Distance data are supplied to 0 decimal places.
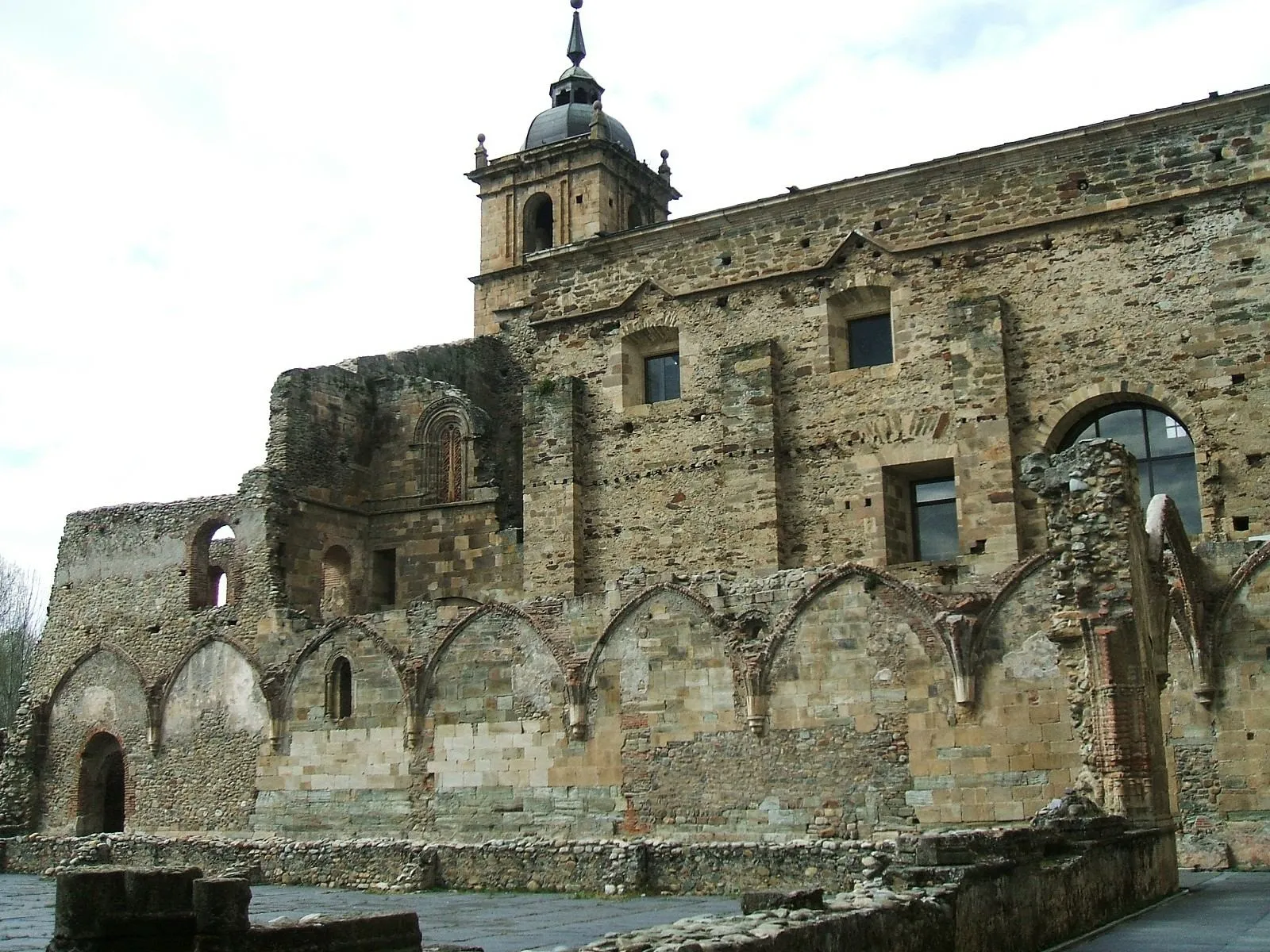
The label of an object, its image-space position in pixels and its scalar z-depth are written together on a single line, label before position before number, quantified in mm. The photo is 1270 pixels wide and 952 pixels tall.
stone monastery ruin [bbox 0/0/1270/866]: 15594
